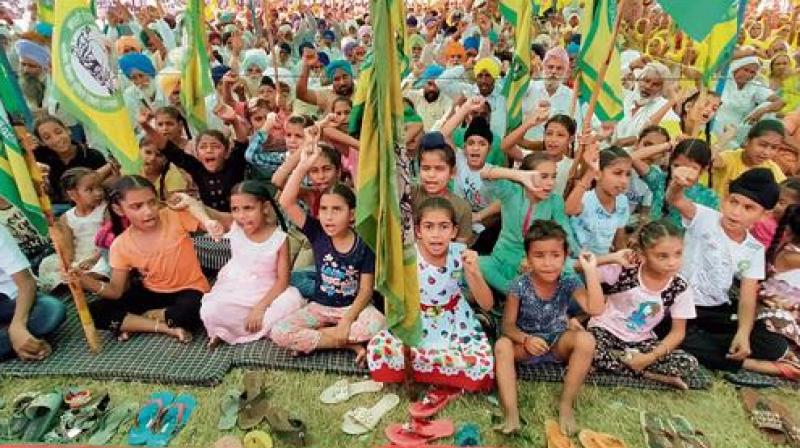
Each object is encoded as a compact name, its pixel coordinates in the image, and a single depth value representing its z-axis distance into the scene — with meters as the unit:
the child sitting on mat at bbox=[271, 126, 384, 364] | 3.12
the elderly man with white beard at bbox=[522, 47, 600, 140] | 5.66
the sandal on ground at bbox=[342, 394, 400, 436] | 2.69
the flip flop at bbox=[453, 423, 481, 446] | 2.56
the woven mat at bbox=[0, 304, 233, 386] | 3.03
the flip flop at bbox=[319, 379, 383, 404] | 2.89
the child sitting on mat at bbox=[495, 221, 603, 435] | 2.69
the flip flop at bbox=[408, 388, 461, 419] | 2.72
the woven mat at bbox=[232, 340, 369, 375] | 3.12
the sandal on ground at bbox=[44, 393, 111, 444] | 2.60
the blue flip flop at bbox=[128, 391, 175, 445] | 2.61
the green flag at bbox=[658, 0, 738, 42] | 2.85
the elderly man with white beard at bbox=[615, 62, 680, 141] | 5.03
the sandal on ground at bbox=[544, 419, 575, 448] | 2.56
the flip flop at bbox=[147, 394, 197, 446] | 2.62
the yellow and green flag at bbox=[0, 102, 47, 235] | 2.79
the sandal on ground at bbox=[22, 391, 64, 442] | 2.61
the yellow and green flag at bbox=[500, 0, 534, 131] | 4.10
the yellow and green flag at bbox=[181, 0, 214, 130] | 4.13
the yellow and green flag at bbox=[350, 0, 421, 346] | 2.31
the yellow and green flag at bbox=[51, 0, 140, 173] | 2.84
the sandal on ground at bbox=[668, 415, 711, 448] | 2.59
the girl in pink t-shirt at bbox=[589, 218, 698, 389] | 2.86
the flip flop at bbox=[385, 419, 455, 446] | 2.58
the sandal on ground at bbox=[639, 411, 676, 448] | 2.59
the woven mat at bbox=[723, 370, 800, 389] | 3.04
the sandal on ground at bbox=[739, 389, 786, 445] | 2.69
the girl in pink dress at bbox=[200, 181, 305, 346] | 3.26
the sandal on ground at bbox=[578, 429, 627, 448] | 2.54
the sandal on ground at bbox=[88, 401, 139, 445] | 2.61
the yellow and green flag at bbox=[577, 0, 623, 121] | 3.46
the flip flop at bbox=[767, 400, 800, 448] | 2.65
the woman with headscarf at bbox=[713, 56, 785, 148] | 5.89
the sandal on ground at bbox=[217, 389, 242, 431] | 2.70
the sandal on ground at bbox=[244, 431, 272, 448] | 2.55
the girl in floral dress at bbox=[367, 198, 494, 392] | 2.84
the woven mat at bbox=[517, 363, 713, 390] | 3.01
